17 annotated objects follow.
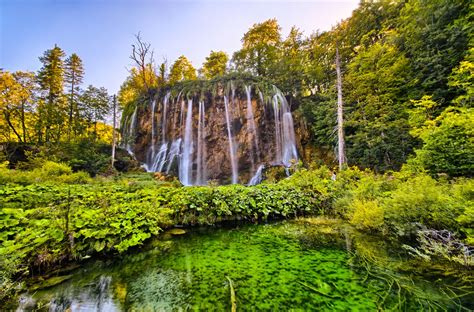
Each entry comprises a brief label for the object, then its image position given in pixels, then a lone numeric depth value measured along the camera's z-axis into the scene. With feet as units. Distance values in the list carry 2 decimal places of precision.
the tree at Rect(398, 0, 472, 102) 31.30
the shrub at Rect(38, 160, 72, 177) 28.19
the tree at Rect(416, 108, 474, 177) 17.06
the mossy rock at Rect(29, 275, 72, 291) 7.48
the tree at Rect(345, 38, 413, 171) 36.14
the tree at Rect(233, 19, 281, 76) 67.46
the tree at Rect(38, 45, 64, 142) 59.47
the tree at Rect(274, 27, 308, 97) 60.23
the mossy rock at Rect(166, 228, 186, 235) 13.87
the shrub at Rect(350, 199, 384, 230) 12.86
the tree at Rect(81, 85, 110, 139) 58.03
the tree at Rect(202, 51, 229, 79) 78.43
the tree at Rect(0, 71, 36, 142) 47.65
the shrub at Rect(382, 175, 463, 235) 10.07
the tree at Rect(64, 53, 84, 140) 67.67
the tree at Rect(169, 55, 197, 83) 80.89
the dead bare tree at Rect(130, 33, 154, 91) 69.37
